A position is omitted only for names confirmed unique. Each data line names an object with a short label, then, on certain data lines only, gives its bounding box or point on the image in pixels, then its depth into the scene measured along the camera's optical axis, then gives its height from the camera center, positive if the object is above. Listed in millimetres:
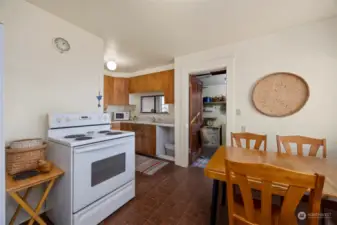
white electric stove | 1378 -600
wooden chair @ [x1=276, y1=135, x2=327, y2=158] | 1603 -331
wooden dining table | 1073 -449
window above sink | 4316 +249
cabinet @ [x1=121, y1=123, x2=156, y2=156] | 3775 -645
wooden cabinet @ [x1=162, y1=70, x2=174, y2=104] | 3527 +664
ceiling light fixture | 3104 +1017
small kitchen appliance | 4543 -97
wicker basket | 1327 -429
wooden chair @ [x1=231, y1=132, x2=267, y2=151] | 1896 -330
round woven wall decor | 2053 +276
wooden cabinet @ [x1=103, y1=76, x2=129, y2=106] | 4227 +659
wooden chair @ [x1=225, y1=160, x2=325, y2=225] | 729 -429
